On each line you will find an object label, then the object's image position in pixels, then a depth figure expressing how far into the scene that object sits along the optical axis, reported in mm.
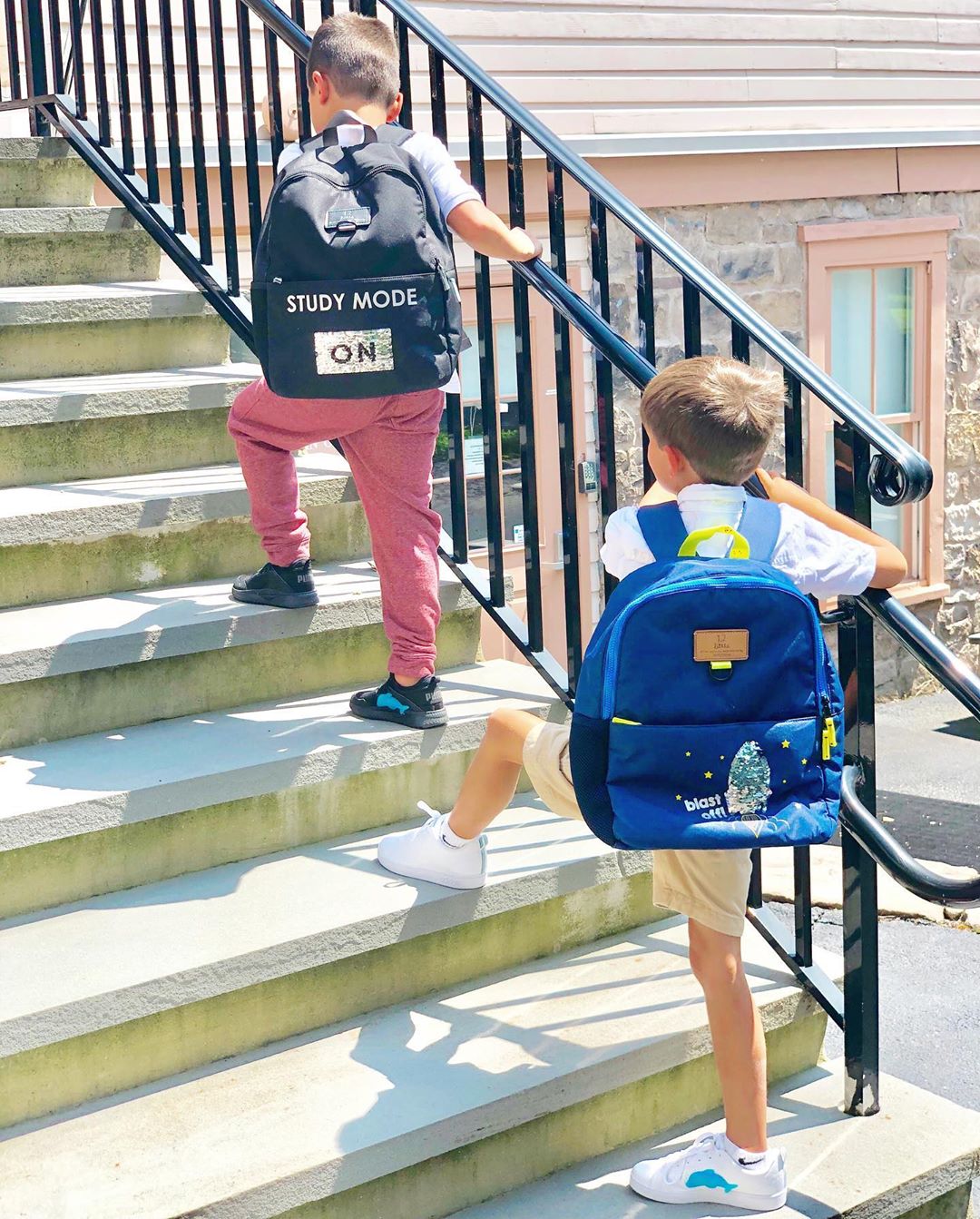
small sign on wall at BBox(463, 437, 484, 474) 6883
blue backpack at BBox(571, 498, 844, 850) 2002
